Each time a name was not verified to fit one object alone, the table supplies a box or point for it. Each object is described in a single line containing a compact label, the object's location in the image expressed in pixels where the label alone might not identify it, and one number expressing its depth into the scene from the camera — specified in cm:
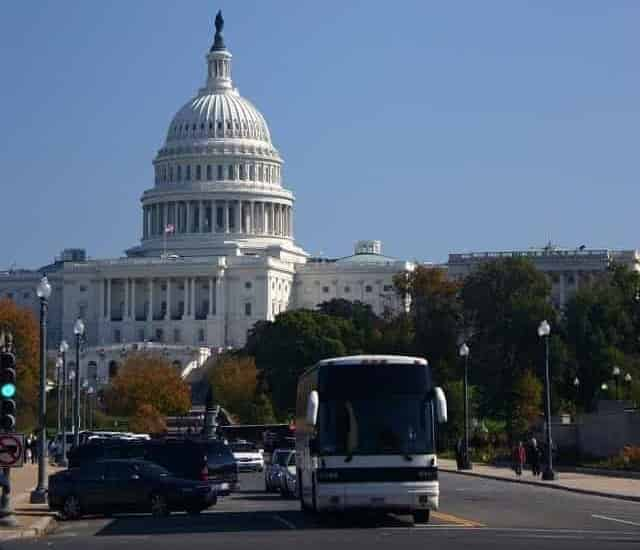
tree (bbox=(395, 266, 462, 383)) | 14238
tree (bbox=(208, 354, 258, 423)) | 15812
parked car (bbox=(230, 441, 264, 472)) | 8319
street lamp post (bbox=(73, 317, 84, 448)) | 7732
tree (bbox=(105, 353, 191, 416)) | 15350
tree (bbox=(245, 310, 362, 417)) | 16188
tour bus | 3725
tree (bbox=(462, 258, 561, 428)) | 12344
